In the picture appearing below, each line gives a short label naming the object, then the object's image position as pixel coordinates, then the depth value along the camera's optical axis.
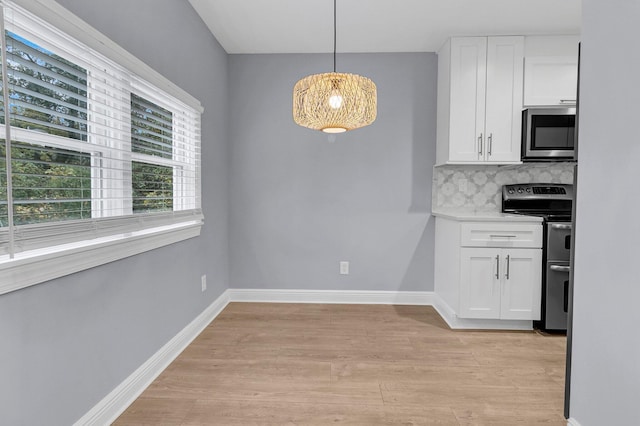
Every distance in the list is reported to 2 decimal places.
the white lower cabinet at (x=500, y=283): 2.99
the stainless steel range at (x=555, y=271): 2.95
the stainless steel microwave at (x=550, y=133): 3.15
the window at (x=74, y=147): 1.27
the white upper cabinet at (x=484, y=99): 3.22
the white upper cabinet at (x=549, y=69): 3.20
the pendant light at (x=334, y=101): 2.10
